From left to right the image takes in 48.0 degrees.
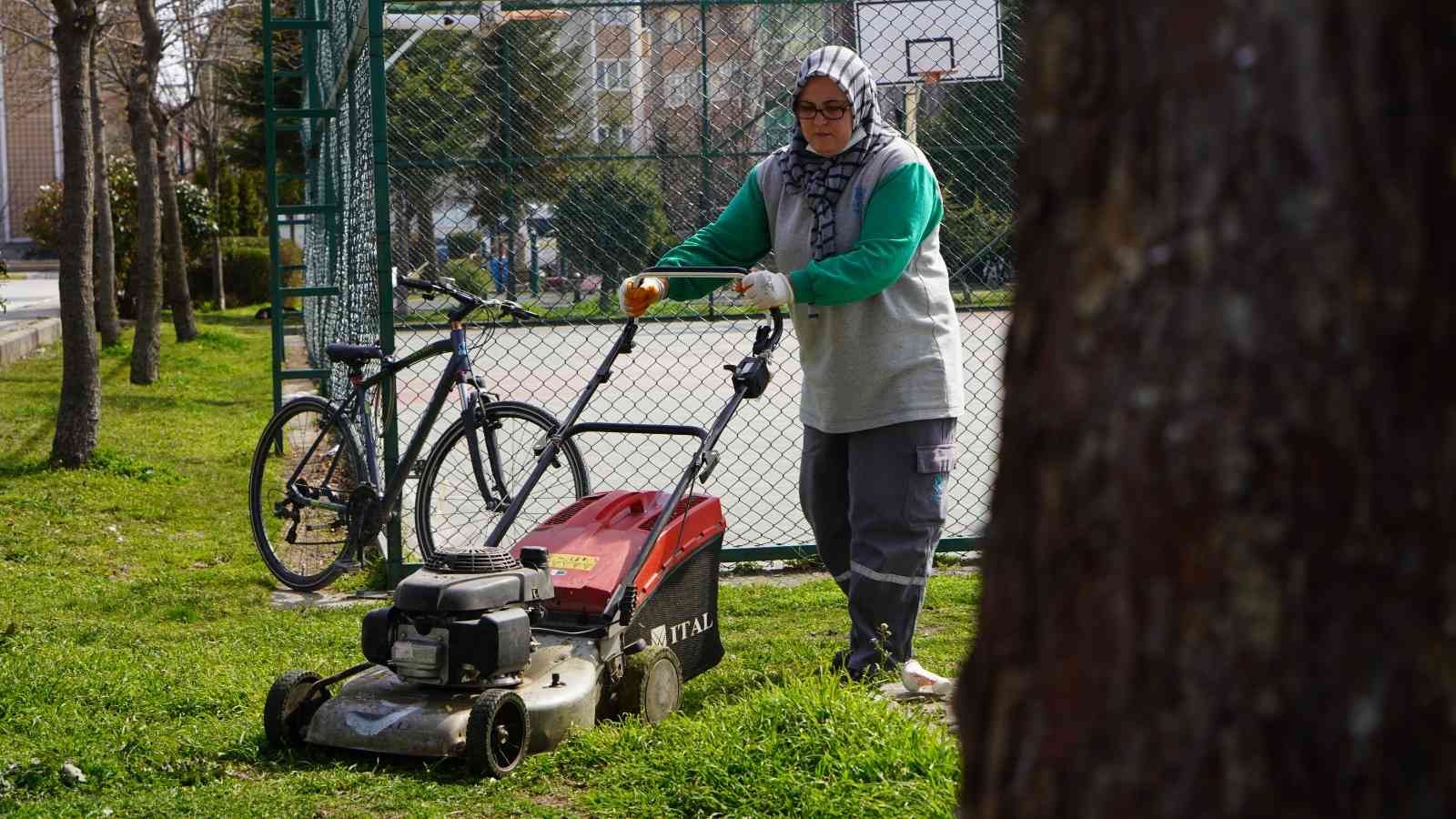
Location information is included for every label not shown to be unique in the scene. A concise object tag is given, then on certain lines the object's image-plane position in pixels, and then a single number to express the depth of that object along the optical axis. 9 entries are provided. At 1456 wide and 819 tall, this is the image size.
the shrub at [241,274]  31.69
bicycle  6.38
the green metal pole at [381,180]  6.38
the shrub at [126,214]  23.69
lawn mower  4.04
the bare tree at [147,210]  13.87
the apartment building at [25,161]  58.22
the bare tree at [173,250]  16.66
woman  4.68
